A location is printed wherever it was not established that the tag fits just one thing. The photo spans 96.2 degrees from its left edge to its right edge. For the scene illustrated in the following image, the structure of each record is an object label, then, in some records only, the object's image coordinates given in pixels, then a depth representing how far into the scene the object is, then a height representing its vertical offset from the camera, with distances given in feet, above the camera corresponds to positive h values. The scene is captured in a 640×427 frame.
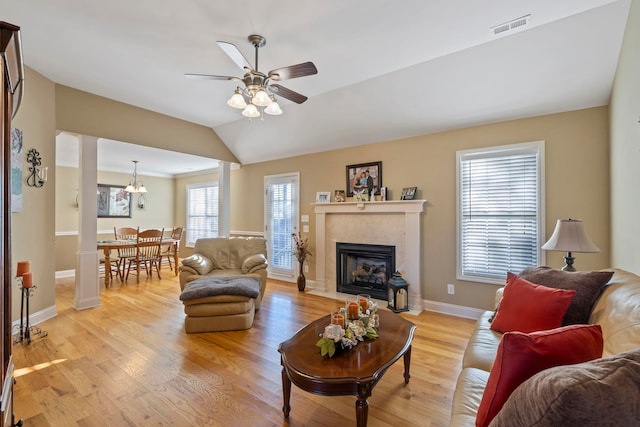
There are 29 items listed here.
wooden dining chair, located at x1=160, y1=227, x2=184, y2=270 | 20.92 -2.31
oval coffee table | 4.87 -2.81
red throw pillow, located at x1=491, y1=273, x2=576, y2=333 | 5.63 -1.95
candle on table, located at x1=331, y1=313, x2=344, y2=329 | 6.11 -2.31
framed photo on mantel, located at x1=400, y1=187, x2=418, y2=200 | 13.16 +0.92
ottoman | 10.25 -3.39
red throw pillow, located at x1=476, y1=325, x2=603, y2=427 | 2.95 -1.51
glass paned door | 18.11 -0.41
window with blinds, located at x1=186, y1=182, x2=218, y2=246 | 23.95 +0.13
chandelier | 21.04 +2.49
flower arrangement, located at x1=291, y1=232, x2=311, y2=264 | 16.51 -2.03
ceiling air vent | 7.43 +5.02
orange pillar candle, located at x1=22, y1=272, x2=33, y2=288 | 9.45 -2.24
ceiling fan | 7.23 +3.65
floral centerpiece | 5.70 -2.46
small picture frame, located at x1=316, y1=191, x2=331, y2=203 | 16.18 +0.91
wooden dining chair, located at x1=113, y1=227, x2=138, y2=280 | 18.19 -2.42
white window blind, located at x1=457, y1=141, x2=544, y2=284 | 10.86 +0.12
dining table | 16.70 -1.98
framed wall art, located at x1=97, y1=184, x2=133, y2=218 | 22.79 +0.88
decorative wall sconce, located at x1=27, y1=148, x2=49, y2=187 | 10.85 +1.60
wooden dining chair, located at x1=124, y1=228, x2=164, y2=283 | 18.26 -2.43
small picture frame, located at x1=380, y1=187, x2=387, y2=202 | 14.00 +0.92
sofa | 1.92 -1.39
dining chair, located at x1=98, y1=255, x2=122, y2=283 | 17.40 -3.68
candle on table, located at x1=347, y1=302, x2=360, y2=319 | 6.55 -2.25
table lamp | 7.39 -0.69
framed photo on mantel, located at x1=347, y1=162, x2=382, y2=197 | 14.41 +1.84
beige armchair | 10.28 -2.74
